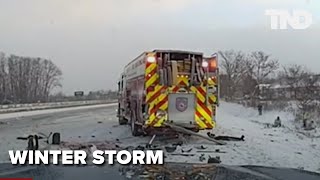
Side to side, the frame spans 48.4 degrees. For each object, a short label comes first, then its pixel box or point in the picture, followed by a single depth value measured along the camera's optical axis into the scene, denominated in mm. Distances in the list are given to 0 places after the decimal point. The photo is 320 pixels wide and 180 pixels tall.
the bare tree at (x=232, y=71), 63027
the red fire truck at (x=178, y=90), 11442
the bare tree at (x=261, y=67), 60439
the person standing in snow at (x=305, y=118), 18285
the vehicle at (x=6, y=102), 56429
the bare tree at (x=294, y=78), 30543
